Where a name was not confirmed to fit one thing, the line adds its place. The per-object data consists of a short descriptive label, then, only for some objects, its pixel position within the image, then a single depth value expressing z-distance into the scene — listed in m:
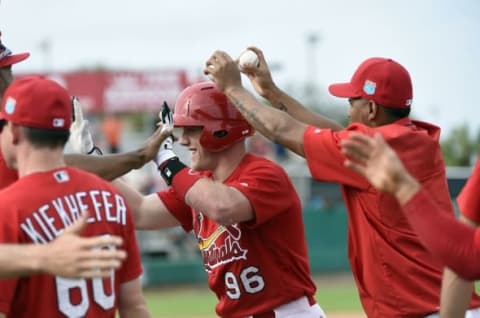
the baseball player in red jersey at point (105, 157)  13.09
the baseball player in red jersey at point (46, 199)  9.54
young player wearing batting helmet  13.12
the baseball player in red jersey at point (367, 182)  12.31
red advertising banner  66.19
